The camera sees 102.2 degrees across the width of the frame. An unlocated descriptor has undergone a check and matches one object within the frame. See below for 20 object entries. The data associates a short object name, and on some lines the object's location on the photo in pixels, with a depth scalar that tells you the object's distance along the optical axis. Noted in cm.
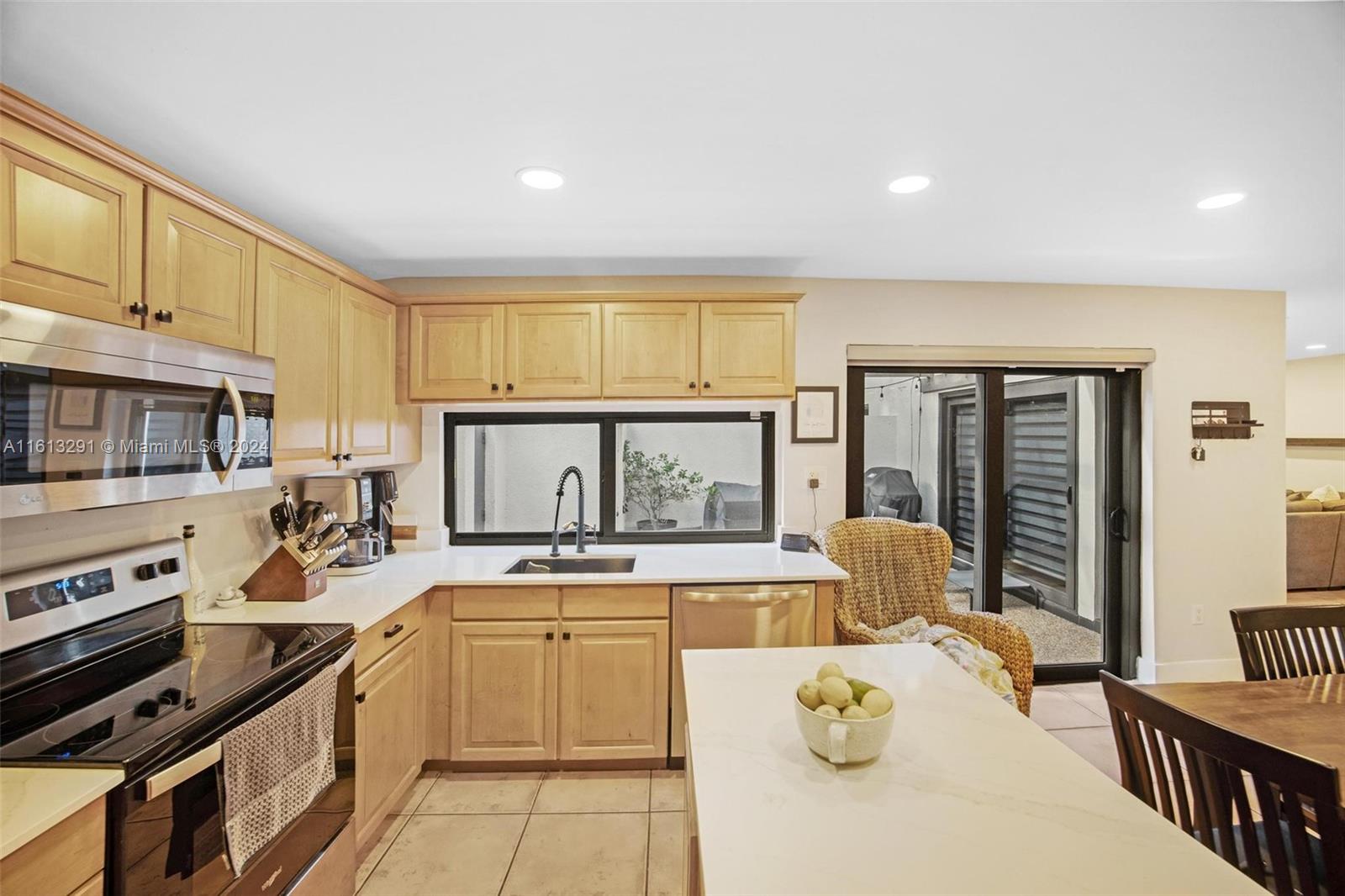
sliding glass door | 335
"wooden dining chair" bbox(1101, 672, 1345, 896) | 88
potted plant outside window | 325
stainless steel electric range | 113
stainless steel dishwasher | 246
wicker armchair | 278
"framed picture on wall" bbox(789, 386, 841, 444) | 312
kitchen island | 79
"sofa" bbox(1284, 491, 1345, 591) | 458
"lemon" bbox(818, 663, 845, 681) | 113
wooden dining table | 135
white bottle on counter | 186
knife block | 208
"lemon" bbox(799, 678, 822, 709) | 109
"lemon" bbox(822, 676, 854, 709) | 107
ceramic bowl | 102
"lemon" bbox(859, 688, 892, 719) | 105
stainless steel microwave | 116
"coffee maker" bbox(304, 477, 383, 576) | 244
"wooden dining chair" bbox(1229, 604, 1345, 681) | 185
